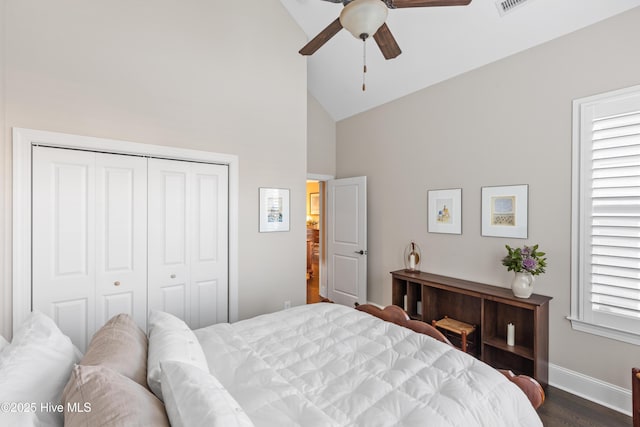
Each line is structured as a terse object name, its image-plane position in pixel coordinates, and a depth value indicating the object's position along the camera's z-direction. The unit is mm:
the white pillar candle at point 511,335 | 2666
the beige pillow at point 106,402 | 777
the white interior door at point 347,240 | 4180
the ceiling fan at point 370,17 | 1616
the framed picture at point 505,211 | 2766
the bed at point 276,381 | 873
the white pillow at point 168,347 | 1144
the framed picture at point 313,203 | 7723
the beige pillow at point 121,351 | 1114
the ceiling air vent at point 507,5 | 2485
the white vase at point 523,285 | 2539
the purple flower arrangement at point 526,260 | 2500
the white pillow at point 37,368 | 873
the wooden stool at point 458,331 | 2821
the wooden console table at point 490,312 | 2494
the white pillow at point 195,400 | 829
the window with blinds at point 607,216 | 2195
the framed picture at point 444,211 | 3268
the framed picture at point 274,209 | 3225
